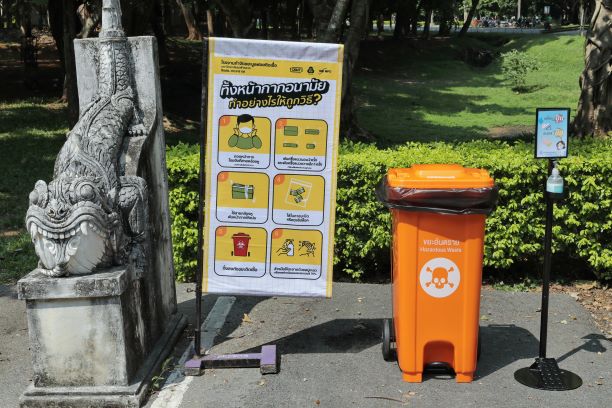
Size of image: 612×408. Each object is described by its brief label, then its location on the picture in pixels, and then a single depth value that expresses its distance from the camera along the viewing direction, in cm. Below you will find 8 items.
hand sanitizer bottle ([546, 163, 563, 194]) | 482
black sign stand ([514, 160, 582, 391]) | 489
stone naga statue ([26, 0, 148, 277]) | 446
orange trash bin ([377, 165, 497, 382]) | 470
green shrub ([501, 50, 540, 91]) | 3158
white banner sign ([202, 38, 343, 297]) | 499
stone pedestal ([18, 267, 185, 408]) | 449
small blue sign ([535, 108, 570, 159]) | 496
